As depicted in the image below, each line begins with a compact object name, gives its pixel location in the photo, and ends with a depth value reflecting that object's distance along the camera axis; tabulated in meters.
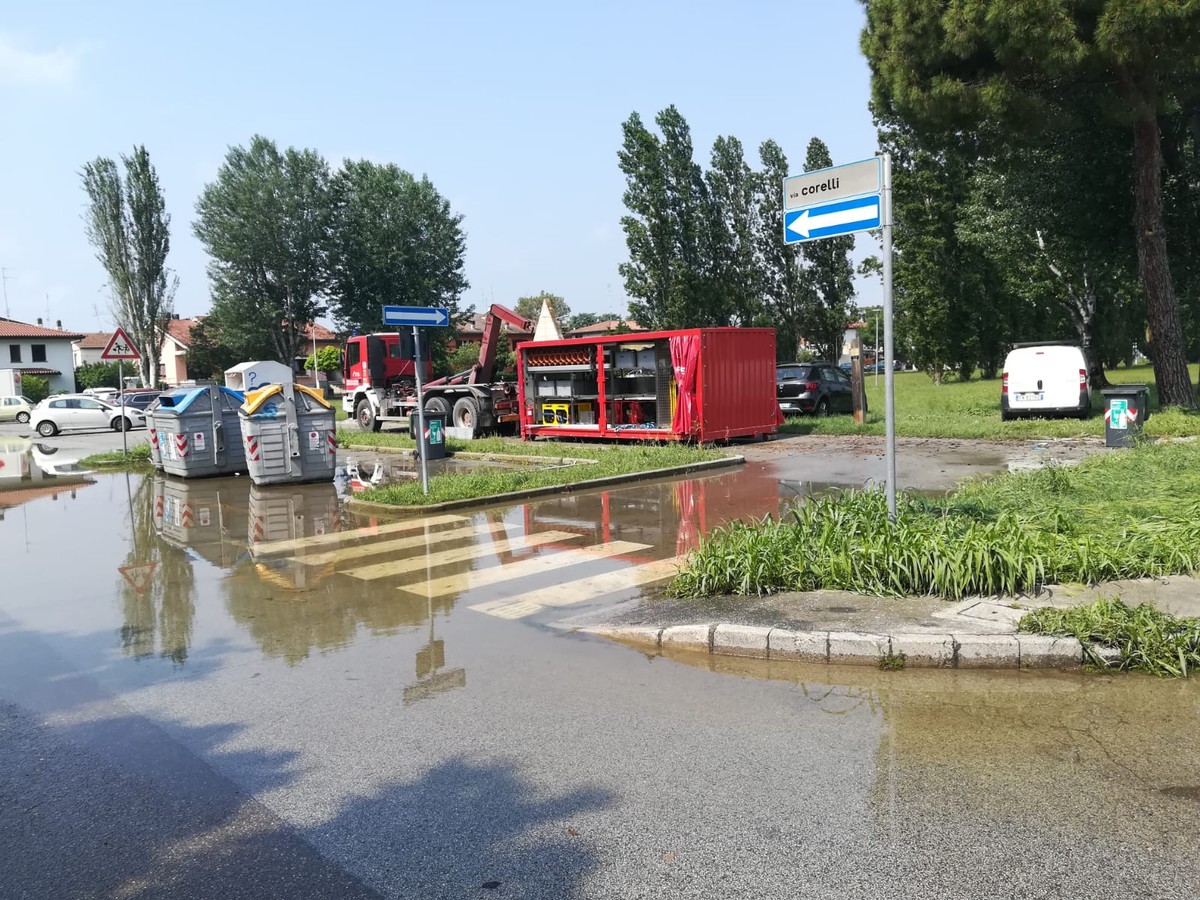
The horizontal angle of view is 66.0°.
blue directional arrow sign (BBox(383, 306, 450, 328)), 12.80
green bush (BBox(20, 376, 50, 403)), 59.72
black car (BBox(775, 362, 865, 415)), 24.45
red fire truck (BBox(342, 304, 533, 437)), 24.02
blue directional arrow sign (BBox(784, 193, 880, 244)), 7.21
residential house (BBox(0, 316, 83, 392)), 64.38
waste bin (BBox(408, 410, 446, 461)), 19.05
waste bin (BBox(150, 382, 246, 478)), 17.53
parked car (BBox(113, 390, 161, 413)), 39.41
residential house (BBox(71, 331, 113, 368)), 90.94
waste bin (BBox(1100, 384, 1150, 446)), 15.10
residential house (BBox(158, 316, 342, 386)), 74.56
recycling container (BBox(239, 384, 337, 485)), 15.88
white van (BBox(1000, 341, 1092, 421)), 20.77
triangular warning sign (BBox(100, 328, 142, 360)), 21.75
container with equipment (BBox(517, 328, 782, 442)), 18.81
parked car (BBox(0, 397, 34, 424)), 47.78
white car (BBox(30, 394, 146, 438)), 35.78
